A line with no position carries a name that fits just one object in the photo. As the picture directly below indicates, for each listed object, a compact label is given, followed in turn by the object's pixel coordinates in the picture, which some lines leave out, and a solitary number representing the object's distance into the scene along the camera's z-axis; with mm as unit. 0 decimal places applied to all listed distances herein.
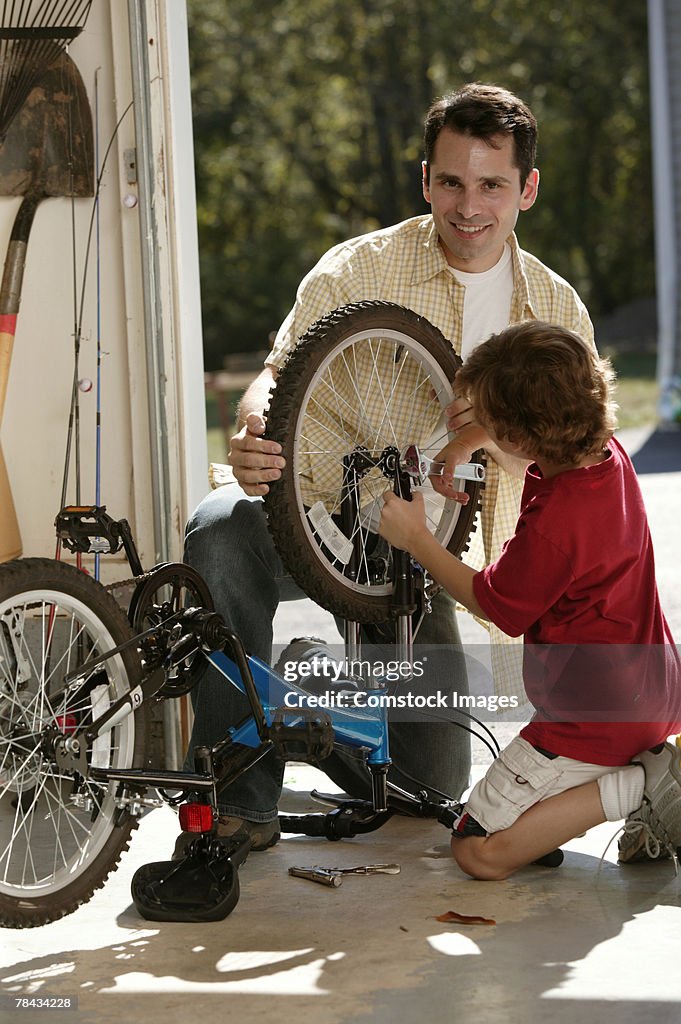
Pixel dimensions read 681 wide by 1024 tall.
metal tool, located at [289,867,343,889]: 5125
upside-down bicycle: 4574
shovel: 6320
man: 5430
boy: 4934
